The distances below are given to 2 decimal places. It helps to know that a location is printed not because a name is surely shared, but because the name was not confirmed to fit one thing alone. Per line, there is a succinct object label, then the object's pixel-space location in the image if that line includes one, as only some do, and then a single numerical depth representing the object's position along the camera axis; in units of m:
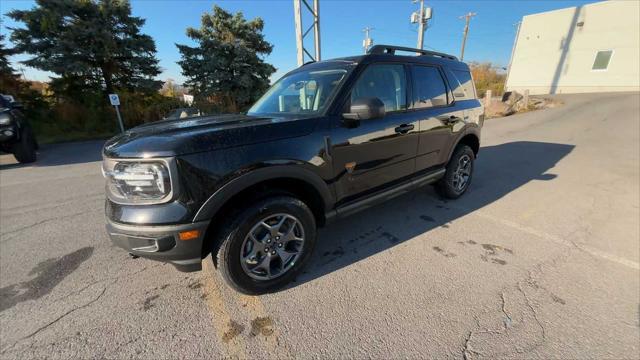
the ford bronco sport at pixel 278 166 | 1.81
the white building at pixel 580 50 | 21.59
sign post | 10.79
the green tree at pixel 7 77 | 12.09
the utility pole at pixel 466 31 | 31.44
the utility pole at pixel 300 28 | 8.43
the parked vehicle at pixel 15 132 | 6.62
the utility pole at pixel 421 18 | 16.08
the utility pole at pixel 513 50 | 28.55
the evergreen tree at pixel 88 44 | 12.16
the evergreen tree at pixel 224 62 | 16.12
